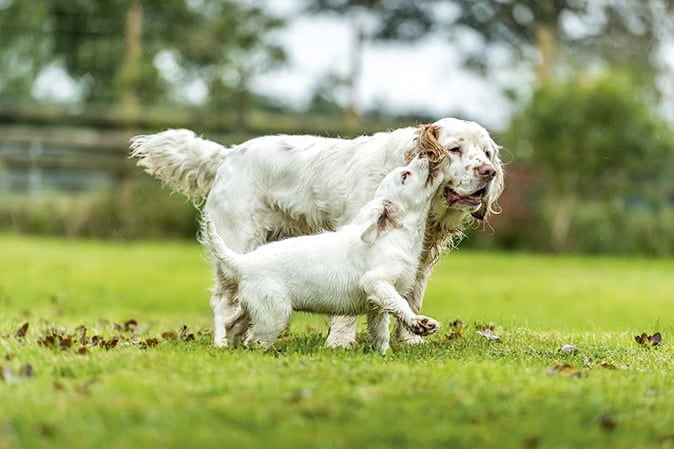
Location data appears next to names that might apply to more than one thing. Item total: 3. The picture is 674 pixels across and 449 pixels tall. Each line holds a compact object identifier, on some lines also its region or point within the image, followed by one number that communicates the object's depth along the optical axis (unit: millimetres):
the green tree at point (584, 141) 50250
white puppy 13273
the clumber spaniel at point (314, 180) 14148
